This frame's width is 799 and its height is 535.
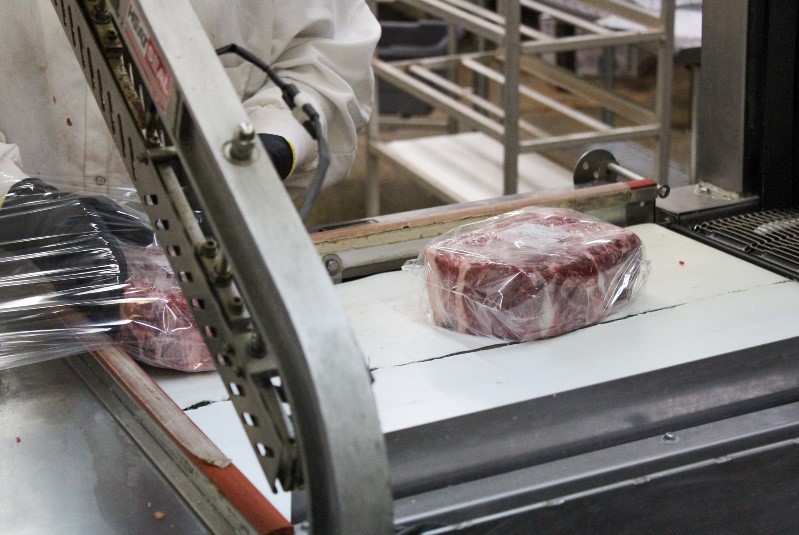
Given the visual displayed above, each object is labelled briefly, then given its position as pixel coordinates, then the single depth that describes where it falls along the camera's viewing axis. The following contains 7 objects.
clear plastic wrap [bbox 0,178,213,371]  1.90
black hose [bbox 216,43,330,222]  1.56
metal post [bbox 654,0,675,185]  3.72
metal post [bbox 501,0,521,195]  3.50
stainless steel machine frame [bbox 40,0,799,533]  1.38
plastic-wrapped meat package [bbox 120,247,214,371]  1.93
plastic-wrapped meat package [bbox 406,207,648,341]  2.00
